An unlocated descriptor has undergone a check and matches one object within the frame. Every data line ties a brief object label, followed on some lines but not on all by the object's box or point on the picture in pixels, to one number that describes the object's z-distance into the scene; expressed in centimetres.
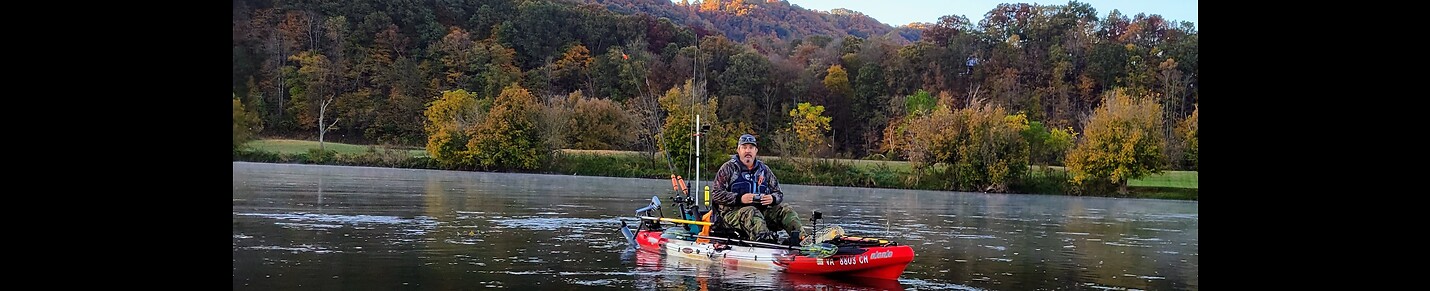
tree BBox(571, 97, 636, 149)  6719
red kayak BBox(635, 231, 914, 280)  1518
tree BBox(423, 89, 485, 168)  6738
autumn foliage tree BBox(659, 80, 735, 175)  6222
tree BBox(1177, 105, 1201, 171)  5884
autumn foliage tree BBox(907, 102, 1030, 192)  5634
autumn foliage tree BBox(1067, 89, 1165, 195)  5603
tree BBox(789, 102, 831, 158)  6292
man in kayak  1648
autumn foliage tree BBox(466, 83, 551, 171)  6550
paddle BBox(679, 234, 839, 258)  1550
